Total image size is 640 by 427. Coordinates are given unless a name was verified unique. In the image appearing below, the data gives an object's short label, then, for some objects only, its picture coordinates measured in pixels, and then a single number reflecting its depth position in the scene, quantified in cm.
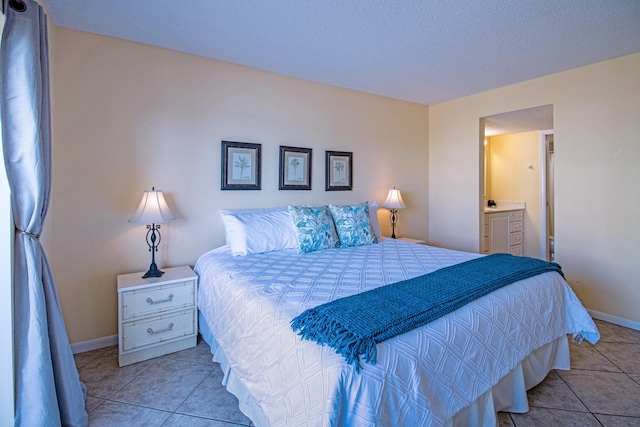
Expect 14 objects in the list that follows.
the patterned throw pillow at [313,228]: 271
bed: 107
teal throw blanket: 114
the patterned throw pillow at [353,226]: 296
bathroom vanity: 479
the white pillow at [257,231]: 260
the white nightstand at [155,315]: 216
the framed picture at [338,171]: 360
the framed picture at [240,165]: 293
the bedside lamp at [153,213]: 236
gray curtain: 138
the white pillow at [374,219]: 337
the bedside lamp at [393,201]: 387
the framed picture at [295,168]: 327
